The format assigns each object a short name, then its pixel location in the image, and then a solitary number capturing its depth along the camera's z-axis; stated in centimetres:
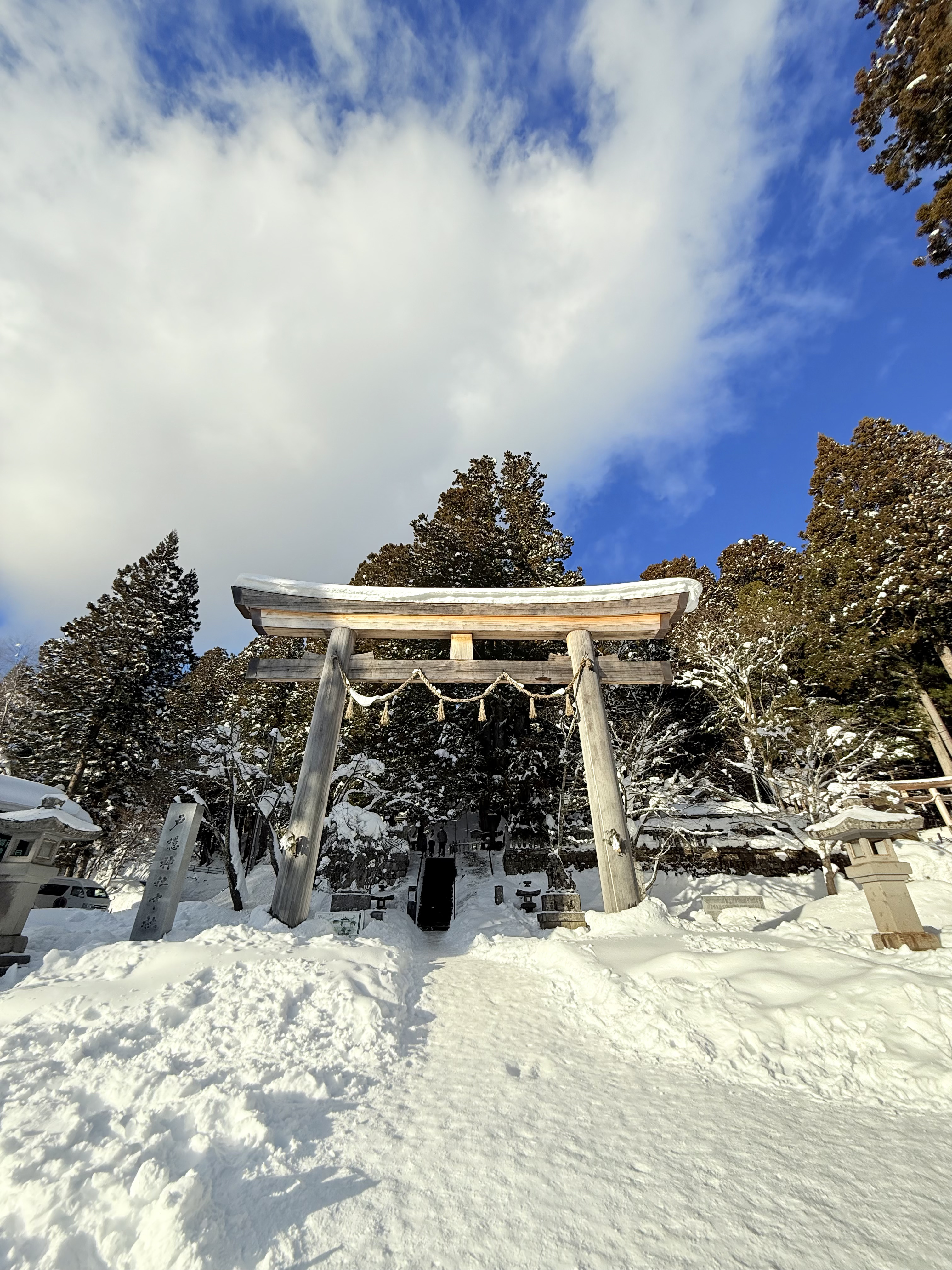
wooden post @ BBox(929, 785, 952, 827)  1445
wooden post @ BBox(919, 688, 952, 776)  1638
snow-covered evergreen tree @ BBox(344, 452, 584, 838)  1806
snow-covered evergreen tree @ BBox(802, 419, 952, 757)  1705
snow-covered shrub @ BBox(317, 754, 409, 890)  1425
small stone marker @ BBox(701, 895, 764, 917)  1043
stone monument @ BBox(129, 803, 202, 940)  809
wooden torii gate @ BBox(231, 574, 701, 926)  887
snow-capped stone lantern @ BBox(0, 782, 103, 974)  666
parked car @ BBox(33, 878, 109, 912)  1371
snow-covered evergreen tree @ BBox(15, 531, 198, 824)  1972
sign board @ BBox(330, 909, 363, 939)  869
